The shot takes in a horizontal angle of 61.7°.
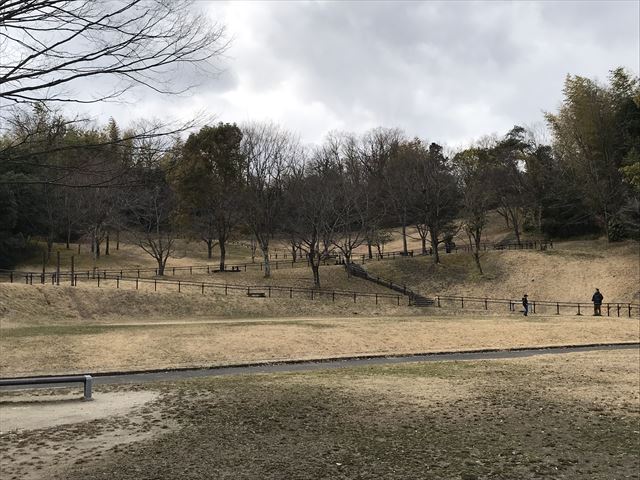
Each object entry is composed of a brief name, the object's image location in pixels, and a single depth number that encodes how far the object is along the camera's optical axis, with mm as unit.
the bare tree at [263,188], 46938
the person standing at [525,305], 31983
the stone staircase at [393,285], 39250
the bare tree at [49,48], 5086
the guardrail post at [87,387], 9734
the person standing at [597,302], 31297
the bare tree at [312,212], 43031
